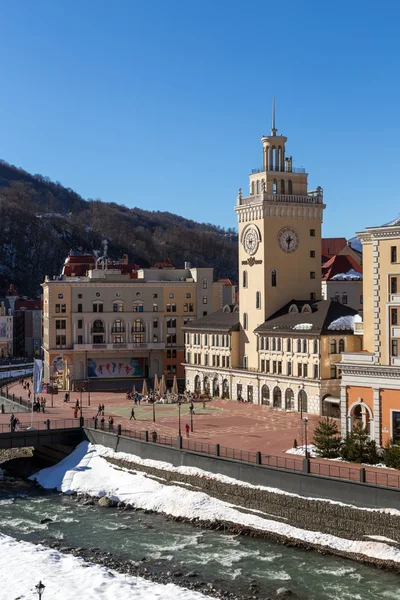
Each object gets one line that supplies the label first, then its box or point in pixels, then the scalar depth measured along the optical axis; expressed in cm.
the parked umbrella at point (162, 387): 8350
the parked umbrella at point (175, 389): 8619
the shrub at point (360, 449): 4884
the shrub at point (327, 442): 5072
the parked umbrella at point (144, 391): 8506
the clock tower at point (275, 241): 8406
